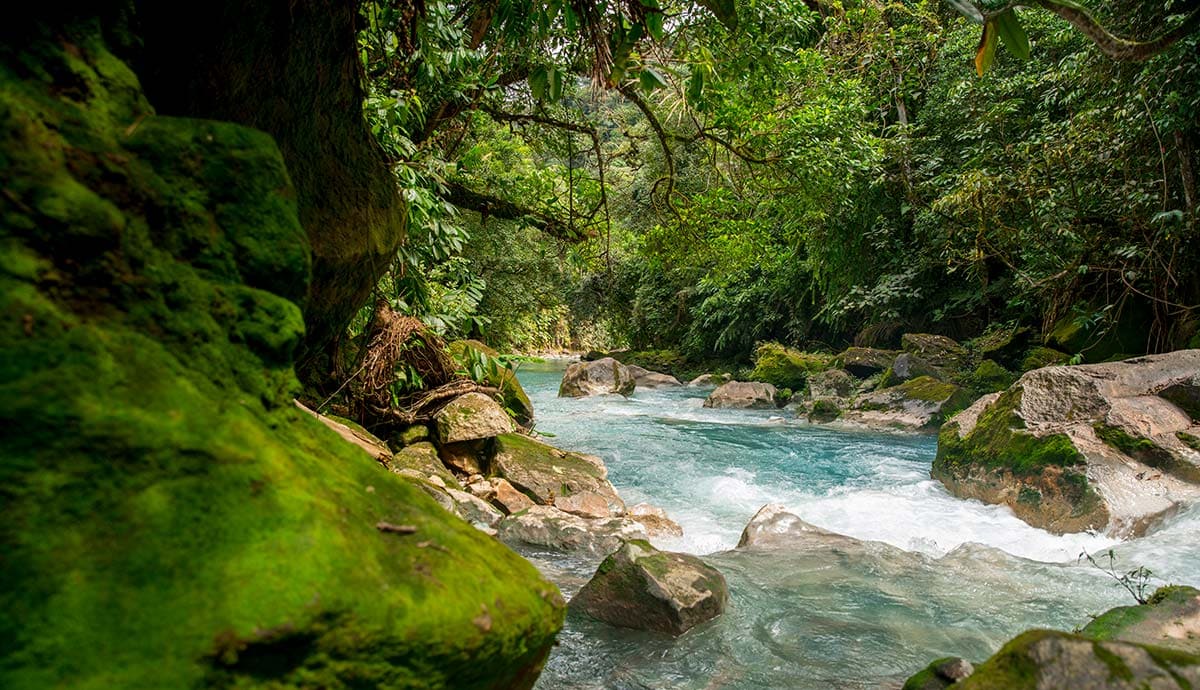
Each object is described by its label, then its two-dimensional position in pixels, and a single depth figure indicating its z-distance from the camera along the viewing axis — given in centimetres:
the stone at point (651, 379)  1960
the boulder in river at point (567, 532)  494
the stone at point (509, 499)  568
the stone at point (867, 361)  1388
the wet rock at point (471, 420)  614
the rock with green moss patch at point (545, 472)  612
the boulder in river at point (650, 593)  345
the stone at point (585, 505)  584
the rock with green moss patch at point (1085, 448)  536
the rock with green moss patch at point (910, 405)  1063
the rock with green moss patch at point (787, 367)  1562
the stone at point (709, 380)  1905
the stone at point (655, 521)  555
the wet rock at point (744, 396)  1446
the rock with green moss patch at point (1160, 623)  256
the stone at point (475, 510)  517
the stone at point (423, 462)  544
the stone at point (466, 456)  617
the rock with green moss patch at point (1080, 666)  164
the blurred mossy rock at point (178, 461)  102
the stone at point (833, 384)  1338
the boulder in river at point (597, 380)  1722
